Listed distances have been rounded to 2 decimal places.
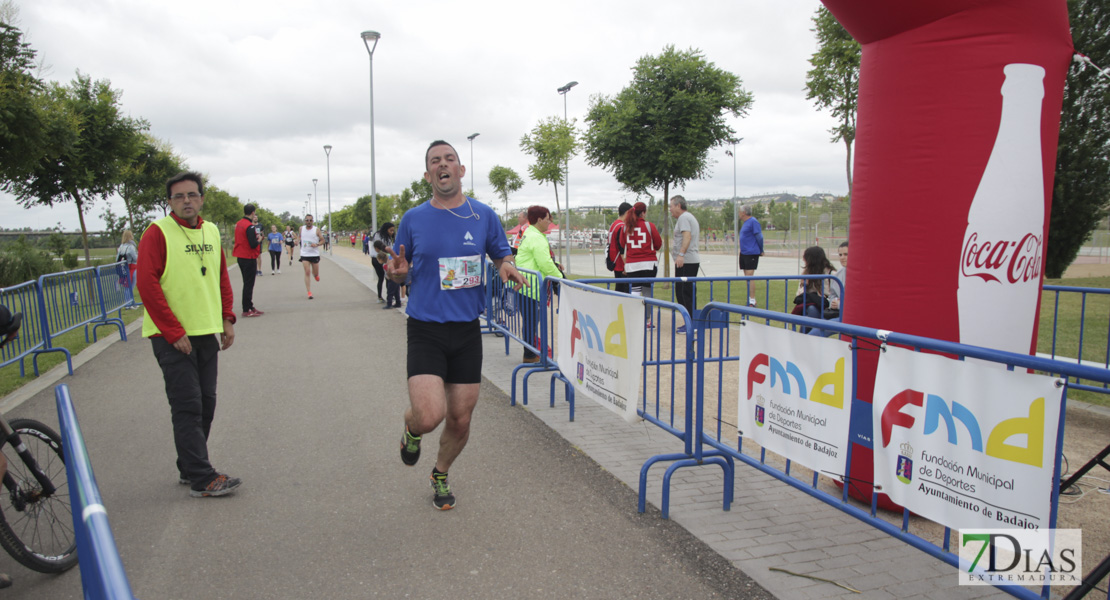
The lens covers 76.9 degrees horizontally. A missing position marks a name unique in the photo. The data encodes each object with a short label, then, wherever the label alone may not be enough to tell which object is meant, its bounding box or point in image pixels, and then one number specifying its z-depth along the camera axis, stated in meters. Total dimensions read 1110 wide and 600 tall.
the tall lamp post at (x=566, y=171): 27.83
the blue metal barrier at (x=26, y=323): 7.56
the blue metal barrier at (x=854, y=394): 2.31
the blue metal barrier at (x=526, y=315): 6.43
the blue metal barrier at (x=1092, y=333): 5.85
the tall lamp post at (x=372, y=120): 22.53
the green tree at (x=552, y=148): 31.14
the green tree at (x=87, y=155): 16.89
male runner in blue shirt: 3.93
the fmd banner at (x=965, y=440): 2.34
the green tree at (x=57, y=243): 31.80
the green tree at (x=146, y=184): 27.62
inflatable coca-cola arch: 3.61
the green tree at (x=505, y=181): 54.38
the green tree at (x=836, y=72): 12.29
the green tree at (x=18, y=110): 11.39
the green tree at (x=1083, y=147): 9.81
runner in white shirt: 16.16
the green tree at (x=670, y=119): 18.97
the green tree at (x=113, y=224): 26.45
